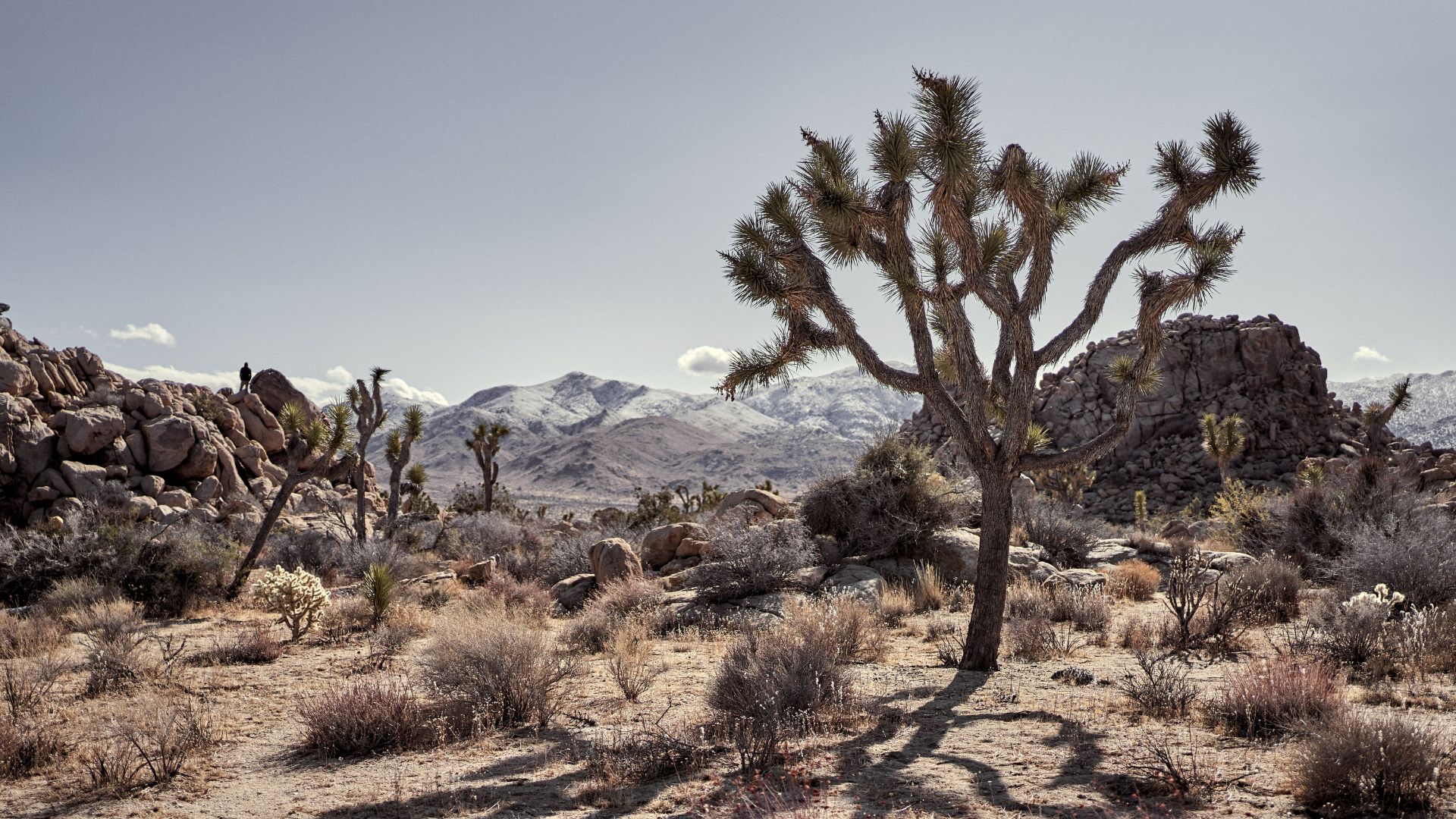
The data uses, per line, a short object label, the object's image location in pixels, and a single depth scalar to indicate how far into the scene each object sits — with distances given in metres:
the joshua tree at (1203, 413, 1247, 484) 32.25
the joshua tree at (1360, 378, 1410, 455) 34.16
